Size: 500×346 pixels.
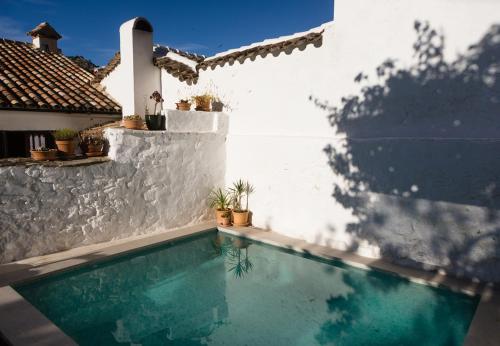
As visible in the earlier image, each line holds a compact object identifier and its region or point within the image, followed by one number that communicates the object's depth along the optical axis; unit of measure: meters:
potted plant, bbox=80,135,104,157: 9.05
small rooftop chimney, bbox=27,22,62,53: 16.46
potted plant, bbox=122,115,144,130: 9.48
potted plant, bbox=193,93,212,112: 10.79
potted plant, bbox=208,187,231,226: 10.51
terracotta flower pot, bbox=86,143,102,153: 9.03
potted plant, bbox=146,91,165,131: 9.76
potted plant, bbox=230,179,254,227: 10.48
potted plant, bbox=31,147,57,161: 7.87
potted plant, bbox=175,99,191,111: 10.77
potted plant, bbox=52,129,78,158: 8.47
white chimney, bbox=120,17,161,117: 11.94
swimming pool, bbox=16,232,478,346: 5.40
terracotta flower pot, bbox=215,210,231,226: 10.48
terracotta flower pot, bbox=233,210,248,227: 10.45
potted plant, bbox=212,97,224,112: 11.25
